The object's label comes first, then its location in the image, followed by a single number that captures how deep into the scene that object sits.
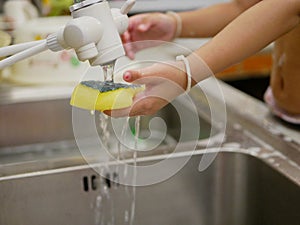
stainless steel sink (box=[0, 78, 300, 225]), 0.73
